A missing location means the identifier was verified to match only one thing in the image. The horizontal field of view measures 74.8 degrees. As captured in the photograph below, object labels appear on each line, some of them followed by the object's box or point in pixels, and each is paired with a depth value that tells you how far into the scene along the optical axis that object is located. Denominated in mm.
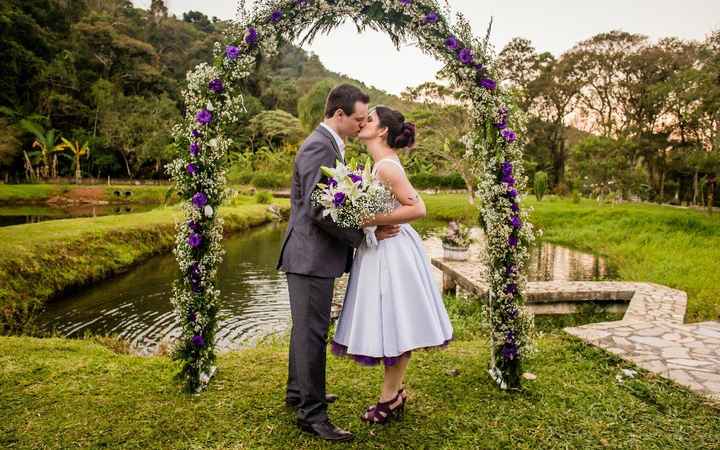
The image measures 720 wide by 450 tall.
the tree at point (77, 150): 38469
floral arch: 4281
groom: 3539
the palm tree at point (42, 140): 37156
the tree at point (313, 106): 49719
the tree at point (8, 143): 34719
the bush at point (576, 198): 27062
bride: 3576
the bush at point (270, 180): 41562
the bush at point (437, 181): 41969
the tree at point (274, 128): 50969
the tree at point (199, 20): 75625
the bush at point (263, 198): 31859
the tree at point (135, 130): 41719
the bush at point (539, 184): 29484
